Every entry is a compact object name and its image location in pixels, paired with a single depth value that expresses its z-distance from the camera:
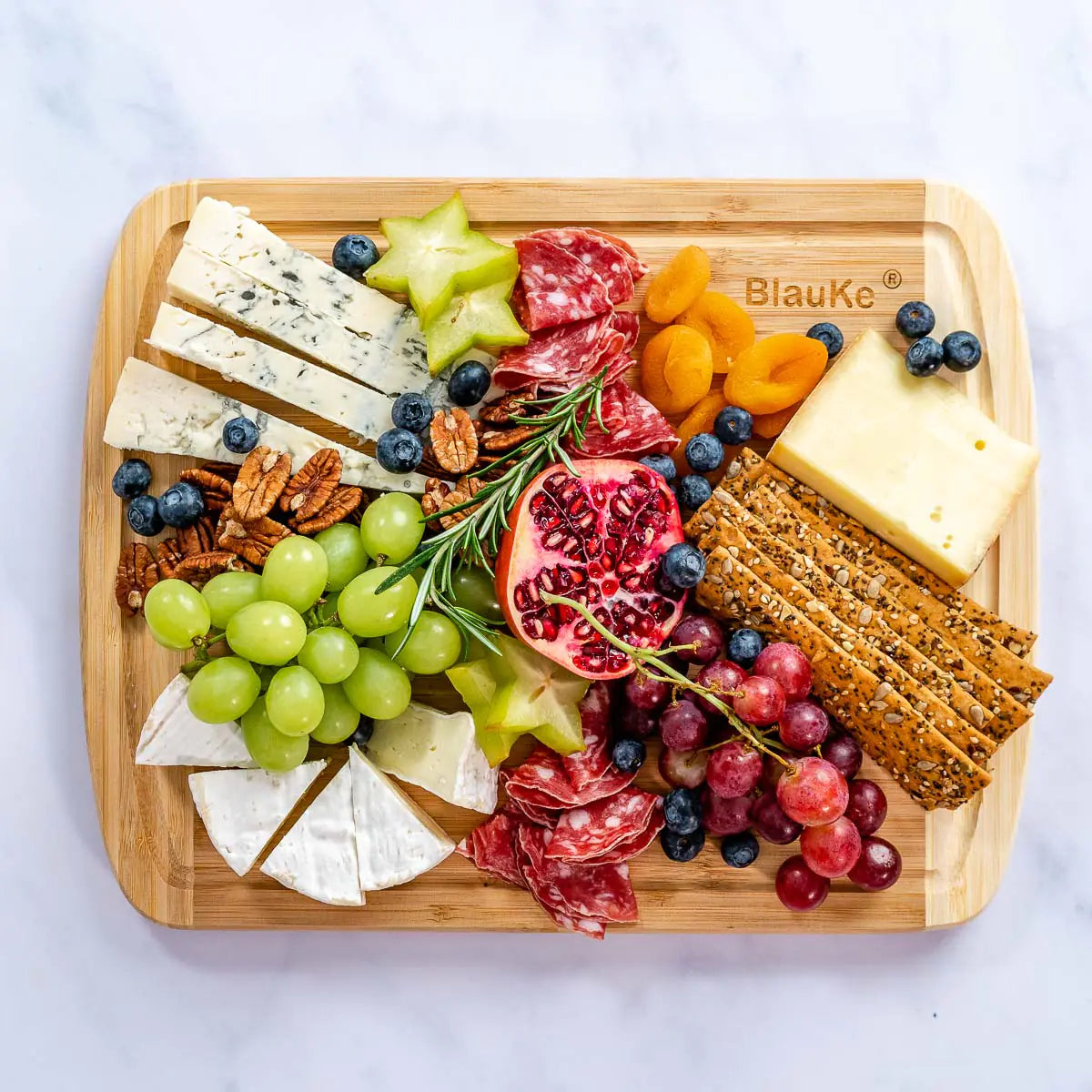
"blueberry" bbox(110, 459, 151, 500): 0.74
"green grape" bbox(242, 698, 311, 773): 0.72
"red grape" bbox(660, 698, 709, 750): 0.71
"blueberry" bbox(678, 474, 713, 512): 0.73
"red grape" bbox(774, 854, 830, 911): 0.73
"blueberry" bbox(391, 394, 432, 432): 0.72
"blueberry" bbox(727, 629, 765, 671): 0.72
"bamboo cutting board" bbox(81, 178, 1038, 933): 0.75
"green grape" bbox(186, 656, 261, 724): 0.71
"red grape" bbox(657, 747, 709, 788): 0.72
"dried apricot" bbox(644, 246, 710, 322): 0.73
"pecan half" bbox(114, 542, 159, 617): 0.74
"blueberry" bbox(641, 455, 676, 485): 0.73
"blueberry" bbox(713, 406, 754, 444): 0.74
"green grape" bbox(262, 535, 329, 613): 0.71
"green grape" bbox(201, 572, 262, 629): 0.72
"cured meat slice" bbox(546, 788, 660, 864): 0.72
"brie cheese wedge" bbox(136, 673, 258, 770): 0.73
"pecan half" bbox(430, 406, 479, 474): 0.72
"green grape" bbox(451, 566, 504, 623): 0.73
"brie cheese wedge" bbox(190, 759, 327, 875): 0.73
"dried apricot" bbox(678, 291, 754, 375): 0.74
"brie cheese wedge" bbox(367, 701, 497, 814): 0.73
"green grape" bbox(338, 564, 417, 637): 0.71
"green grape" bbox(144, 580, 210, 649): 0.71
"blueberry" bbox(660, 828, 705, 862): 0.73
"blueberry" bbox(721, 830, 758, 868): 0.73
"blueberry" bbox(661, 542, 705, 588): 0.71
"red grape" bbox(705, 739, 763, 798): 0.71
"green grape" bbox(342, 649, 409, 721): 0.72
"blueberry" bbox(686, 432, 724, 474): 0.73
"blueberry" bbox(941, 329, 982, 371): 0.73
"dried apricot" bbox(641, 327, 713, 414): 0.73
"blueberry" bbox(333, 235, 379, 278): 0.73
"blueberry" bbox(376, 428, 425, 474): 0.72
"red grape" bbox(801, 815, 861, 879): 0.71
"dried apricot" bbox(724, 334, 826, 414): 0.73
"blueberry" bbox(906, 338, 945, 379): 0.73
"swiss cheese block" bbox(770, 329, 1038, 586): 0.73
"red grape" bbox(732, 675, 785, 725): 0.70
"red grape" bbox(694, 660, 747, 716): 0.71
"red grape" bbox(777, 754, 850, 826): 0.70
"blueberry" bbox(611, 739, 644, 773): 0.73
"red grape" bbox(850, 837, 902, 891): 0.72
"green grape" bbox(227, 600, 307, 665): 0.70
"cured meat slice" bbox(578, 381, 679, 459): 0.73
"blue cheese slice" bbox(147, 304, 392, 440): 0.74
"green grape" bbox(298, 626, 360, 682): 0.71
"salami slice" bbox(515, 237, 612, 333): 0.73
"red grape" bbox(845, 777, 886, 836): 0.72
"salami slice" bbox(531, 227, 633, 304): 0.73
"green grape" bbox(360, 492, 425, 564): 0.72
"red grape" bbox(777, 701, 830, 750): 0.70
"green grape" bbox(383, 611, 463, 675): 0.71
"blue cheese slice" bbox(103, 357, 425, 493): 0.74
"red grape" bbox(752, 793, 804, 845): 0.72
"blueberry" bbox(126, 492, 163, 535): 0.74
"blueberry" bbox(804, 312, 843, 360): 0.74
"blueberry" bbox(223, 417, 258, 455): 0.73
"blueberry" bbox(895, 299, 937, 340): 0.74
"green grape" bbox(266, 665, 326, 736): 0.70
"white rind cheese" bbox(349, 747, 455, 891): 0.73
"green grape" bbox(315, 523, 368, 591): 0.72
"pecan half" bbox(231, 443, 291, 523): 0.72
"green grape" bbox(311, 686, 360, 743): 0.72
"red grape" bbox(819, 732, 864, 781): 0.72
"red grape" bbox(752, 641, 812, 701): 0.71
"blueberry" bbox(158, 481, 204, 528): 0.73
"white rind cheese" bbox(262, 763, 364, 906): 0.73
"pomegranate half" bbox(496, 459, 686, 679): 0.71
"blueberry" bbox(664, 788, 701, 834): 0.72
